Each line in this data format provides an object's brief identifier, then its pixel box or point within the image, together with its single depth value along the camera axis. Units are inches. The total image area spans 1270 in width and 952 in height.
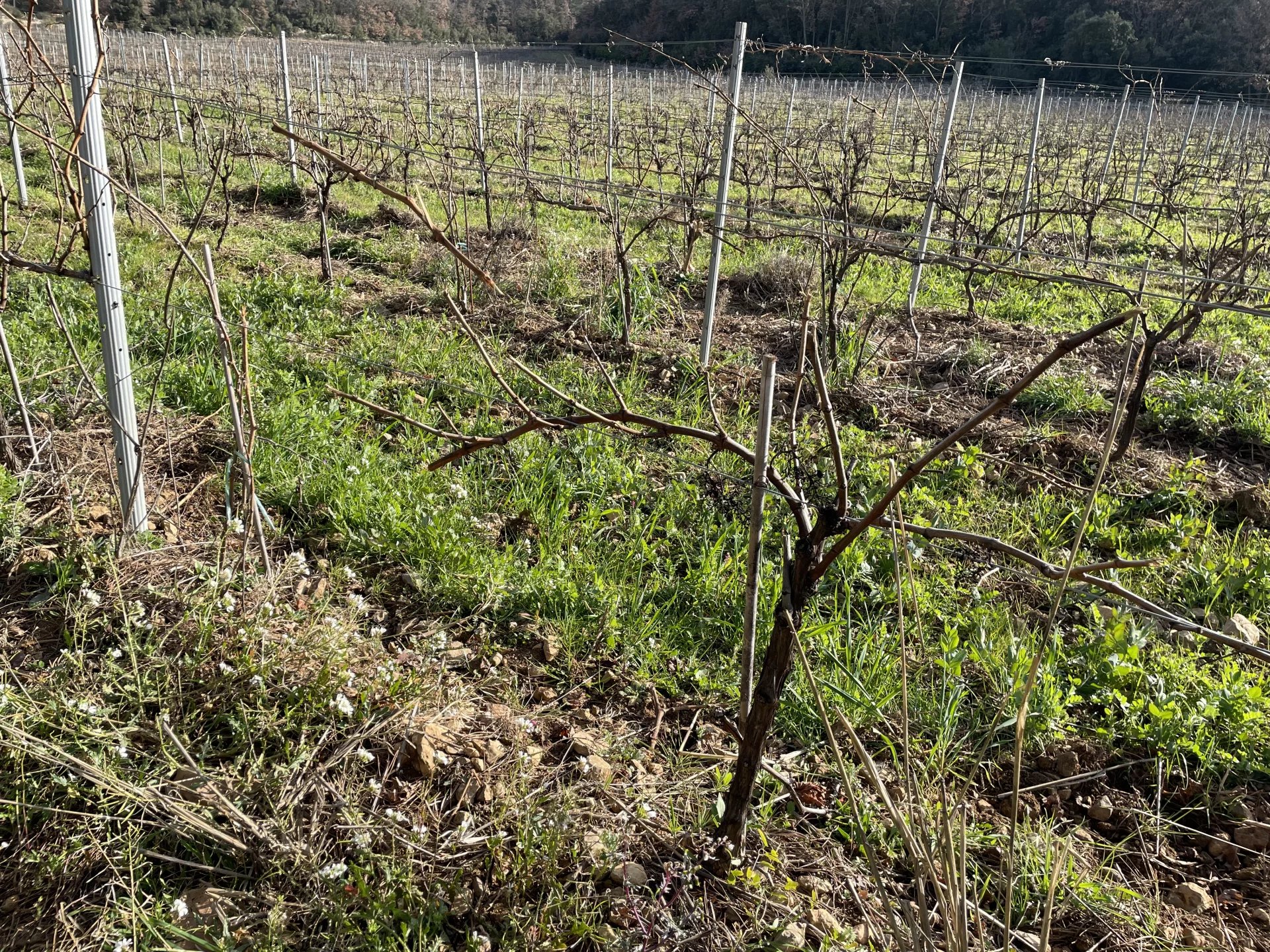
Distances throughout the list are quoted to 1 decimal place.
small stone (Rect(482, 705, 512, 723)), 87.4
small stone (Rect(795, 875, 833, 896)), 72.7
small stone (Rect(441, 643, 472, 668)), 95.9
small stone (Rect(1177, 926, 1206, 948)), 70.2
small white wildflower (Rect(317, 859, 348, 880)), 64.5
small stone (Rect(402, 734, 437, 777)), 78.8
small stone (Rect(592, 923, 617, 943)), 65.4
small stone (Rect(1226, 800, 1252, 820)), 86.1
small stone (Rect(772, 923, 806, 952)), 65.3
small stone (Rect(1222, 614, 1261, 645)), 109.6
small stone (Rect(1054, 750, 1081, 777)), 91.0
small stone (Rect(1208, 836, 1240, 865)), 82.6
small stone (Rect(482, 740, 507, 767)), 81.9
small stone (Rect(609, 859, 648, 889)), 70.1
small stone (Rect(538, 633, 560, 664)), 98.8
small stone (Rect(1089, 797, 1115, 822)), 86.4
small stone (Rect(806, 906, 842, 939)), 67.6
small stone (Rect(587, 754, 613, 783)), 80.0
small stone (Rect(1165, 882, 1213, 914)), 75.4
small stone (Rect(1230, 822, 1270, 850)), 83.2
